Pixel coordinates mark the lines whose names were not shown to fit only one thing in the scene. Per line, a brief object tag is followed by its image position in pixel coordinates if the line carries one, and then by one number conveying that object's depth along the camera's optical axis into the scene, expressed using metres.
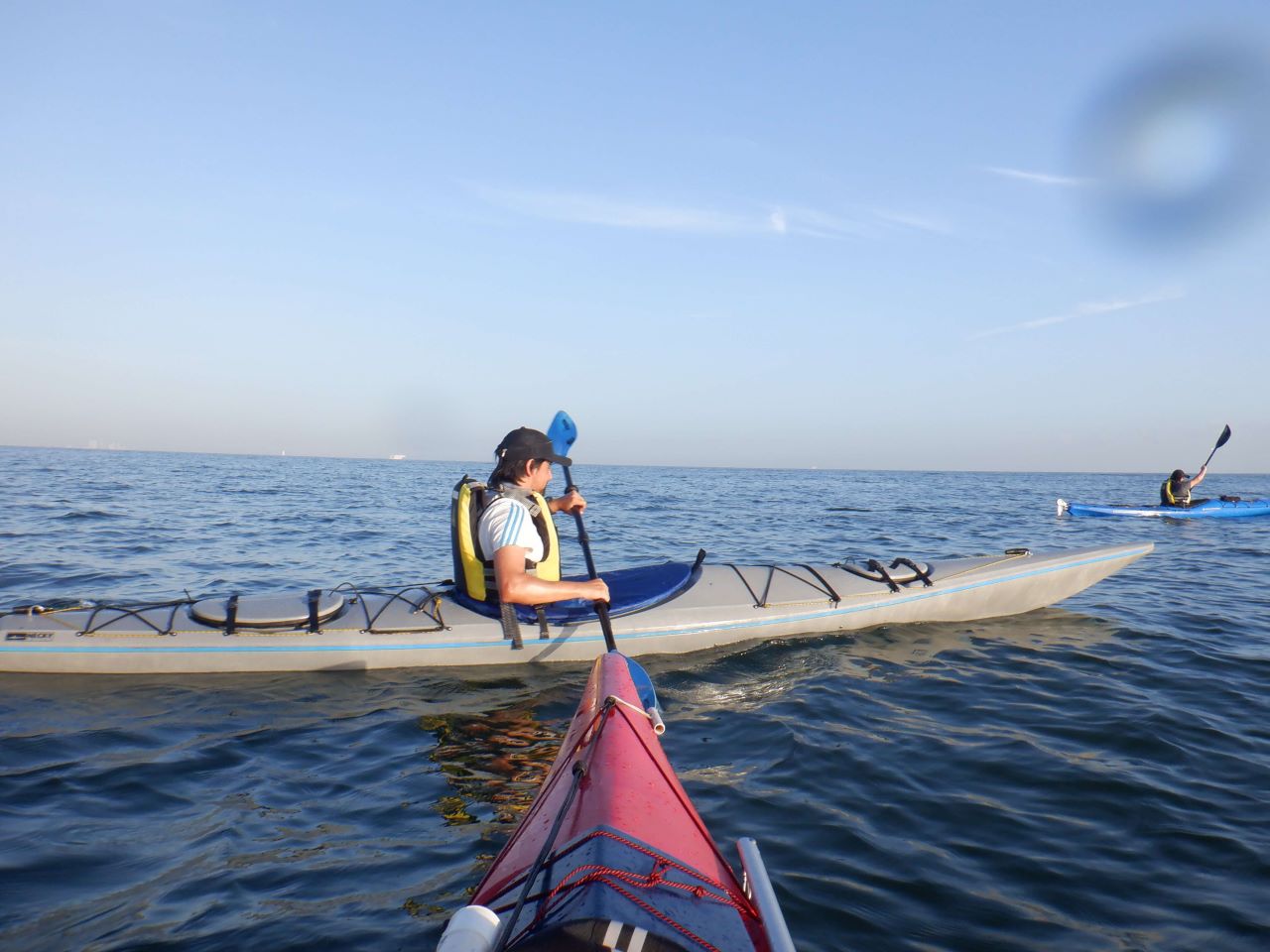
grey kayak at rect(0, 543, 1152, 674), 5.40
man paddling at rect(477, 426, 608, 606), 4.39
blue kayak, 19.44
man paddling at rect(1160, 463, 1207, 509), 19.67
